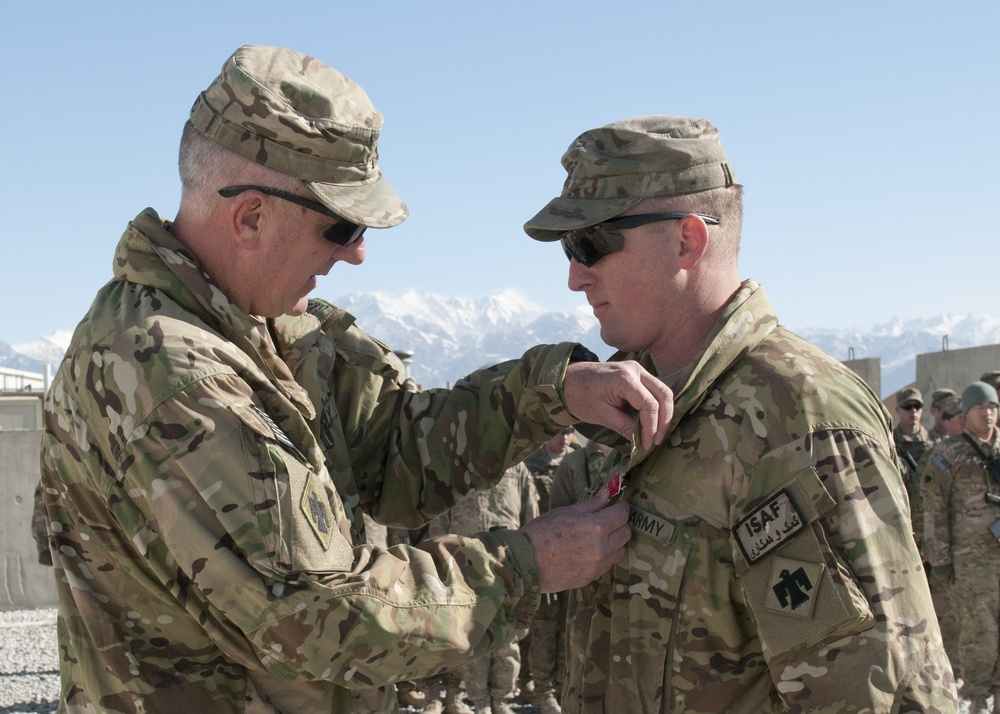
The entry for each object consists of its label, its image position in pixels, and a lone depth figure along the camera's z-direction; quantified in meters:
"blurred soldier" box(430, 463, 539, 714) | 9.53
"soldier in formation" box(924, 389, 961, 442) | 12.61
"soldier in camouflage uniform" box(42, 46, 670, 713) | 2.32
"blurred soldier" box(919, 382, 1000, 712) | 9.79
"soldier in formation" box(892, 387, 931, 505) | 13.02
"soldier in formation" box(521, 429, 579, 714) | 10.06
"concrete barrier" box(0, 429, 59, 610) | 15.39
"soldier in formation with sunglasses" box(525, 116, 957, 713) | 2.46
